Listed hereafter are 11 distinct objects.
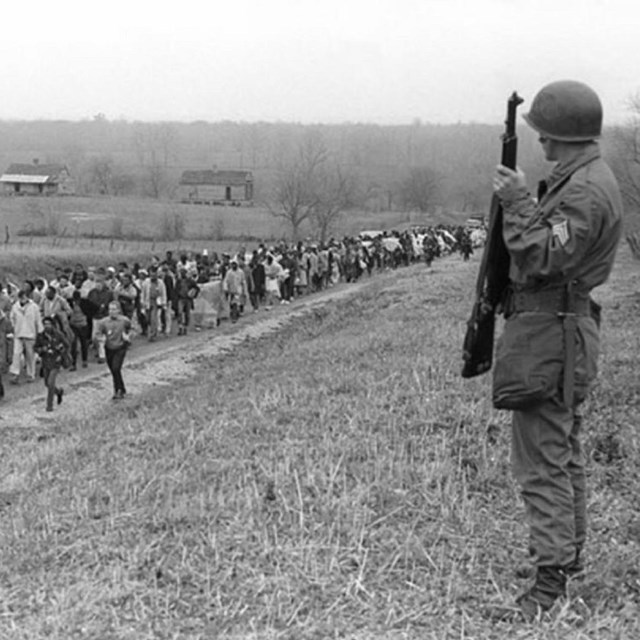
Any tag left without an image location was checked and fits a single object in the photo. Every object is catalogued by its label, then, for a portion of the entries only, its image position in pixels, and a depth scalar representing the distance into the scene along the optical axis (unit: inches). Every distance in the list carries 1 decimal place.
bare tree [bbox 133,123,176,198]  4913.1
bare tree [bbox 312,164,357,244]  2967.5
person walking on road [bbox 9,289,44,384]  683.4
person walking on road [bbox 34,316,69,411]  595.5
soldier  166.9
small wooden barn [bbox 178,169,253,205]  4547.2
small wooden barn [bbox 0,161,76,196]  4256.4
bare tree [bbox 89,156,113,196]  4890.5
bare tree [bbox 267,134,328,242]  3016.7
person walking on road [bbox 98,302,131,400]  621.6
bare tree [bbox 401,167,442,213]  4884.4
